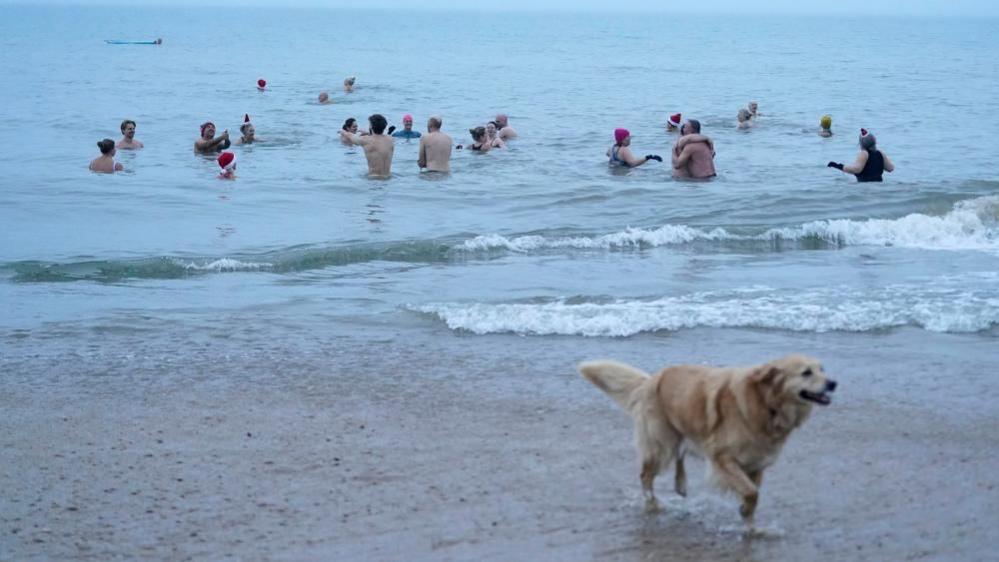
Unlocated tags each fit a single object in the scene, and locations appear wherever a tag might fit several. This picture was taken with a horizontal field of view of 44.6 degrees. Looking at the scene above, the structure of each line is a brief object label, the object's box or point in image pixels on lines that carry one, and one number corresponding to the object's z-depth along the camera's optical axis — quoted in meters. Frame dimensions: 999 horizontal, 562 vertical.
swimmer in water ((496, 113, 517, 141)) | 25.66
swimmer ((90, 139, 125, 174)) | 21.03
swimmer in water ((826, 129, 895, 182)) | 19.00
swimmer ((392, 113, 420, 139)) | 25.23
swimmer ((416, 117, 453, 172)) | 20.84
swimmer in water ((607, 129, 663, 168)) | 21.36
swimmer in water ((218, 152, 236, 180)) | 20.25
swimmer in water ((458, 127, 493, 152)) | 23.36
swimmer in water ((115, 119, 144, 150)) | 23.78
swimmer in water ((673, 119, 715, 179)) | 20.09
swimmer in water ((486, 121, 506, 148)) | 23.72
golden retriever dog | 5.09
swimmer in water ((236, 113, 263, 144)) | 24.67
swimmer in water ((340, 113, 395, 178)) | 20.08
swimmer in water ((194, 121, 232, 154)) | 23.20
